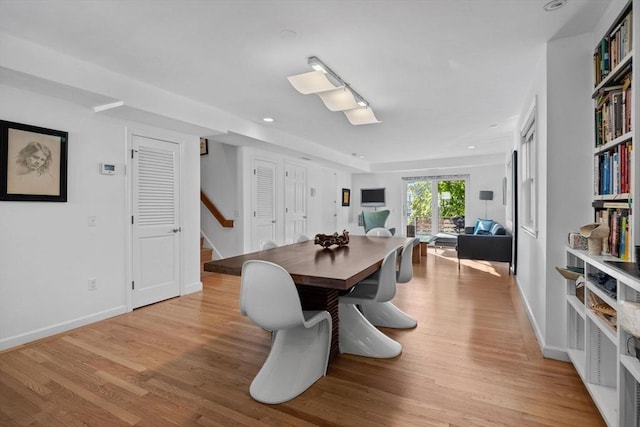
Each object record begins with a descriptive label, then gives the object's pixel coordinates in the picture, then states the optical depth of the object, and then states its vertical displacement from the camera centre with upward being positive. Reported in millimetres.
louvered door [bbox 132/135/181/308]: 3680 -115
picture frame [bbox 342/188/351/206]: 9266 +401
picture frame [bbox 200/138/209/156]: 6001 +1187
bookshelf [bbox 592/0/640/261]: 1679 +440
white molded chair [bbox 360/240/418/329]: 2754 -964
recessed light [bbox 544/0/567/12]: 1958 +1250
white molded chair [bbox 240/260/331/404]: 1806 -821
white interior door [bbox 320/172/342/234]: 8031 +202
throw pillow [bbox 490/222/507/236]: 5711 -360
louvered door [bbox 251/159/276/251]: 5613 +153
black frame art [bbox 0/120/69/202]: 2646 +413
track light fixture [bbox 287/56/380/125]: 2699 +1081
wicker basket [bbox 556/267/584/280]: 2080 -409
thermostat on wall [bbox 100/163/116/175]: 3314 +437
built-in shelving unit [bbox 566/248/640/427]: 1407 -698
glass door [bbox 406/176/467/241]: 8656 +156
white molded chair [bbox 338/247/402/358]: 2303 -876
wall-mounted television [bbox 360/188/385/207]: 9492 +401
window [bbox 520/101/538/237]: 3482 +444
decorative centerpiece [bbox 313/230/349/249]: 3109 -286
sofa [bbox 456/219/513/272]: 5293 -595
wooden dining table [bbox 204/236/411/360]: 1849 -363
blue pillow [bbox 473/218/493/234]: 6462 -344
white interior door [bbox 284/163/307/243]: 6477 +195
